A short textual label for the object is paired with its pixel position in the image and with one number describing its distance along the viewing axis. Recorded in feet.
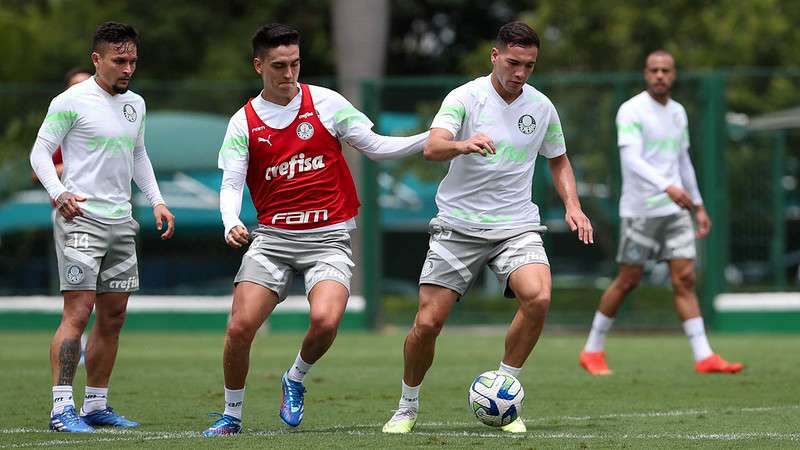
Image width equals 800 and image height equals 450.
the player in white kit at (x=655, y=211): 78.12
